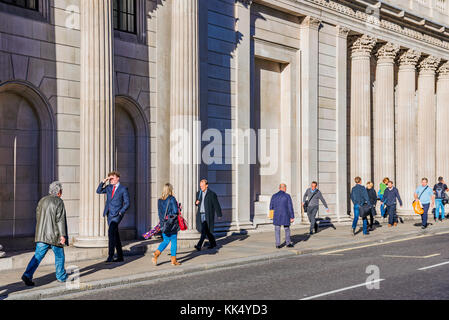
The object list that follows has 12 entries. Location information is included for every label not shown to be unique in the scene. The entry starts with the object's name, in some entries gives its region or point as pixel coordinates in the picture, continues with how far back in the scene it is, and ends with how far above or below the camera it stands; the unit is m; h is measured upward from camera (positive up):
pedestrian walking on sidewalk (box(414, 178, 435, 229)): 24.77 -0.96
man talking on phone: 14.96 -0.71
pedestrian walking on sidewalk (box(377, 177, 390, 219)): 29.01 -0.92
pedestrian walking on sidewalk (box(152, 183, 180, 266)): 14.43 -1.00
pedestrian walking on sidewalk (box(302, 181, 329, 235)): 23.20 -1.05
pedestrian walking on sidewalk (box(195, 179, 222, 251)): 17.80 -1.01
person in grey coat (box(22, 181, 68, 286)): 11.96 -1.07
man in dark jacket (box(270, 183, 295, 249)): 18.11 -1.11
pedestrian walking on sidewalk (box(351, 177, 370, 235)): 22.34 -0.92
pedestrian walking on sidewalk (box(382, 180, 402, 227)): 26.34 -1.14
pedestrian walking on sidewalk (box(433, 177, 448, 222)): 29.23 -1.13
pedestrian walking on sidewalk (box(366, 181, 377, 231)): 24.67 -0.90
